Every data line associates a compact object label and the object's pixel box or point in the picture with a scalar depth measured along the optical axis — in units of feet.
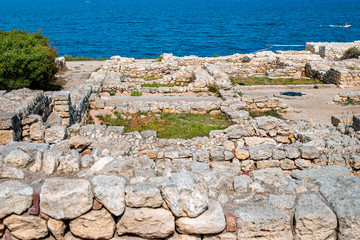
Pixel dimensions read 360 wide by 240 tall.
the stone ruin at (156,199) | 11.91
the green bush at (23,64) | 52.16
